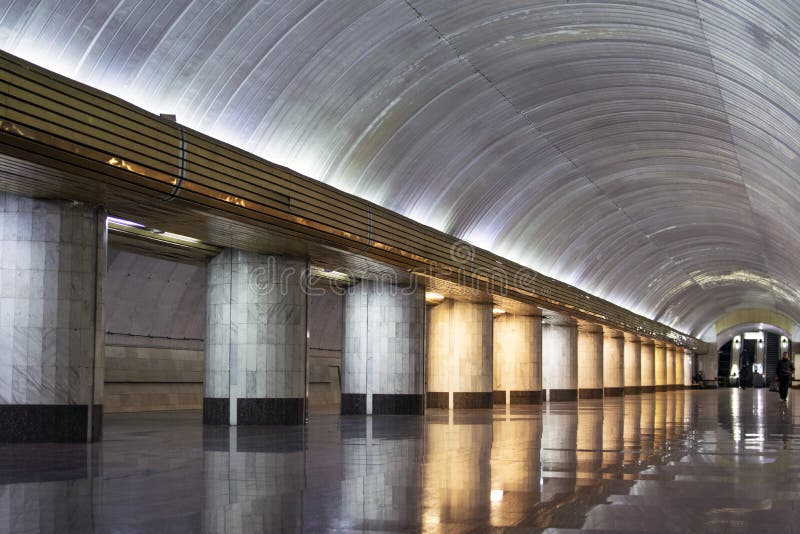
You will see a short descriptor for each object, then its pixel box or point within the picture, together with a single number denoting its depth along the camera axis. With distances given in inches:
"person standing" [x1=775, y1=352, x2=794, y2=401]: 1488.6
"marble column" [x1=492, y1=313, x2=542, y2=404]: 1485.0
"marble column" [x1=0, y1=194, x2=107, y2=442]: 570.3
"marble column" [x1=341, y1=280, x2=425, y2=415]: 1023.6
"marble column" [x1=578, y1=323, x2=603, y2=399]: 1868.8
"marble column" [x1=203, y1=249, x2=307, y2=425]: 806.5
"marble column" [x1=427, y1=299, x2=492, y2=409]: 1261.1
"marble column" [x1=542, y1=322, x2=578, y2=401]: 1694.1
